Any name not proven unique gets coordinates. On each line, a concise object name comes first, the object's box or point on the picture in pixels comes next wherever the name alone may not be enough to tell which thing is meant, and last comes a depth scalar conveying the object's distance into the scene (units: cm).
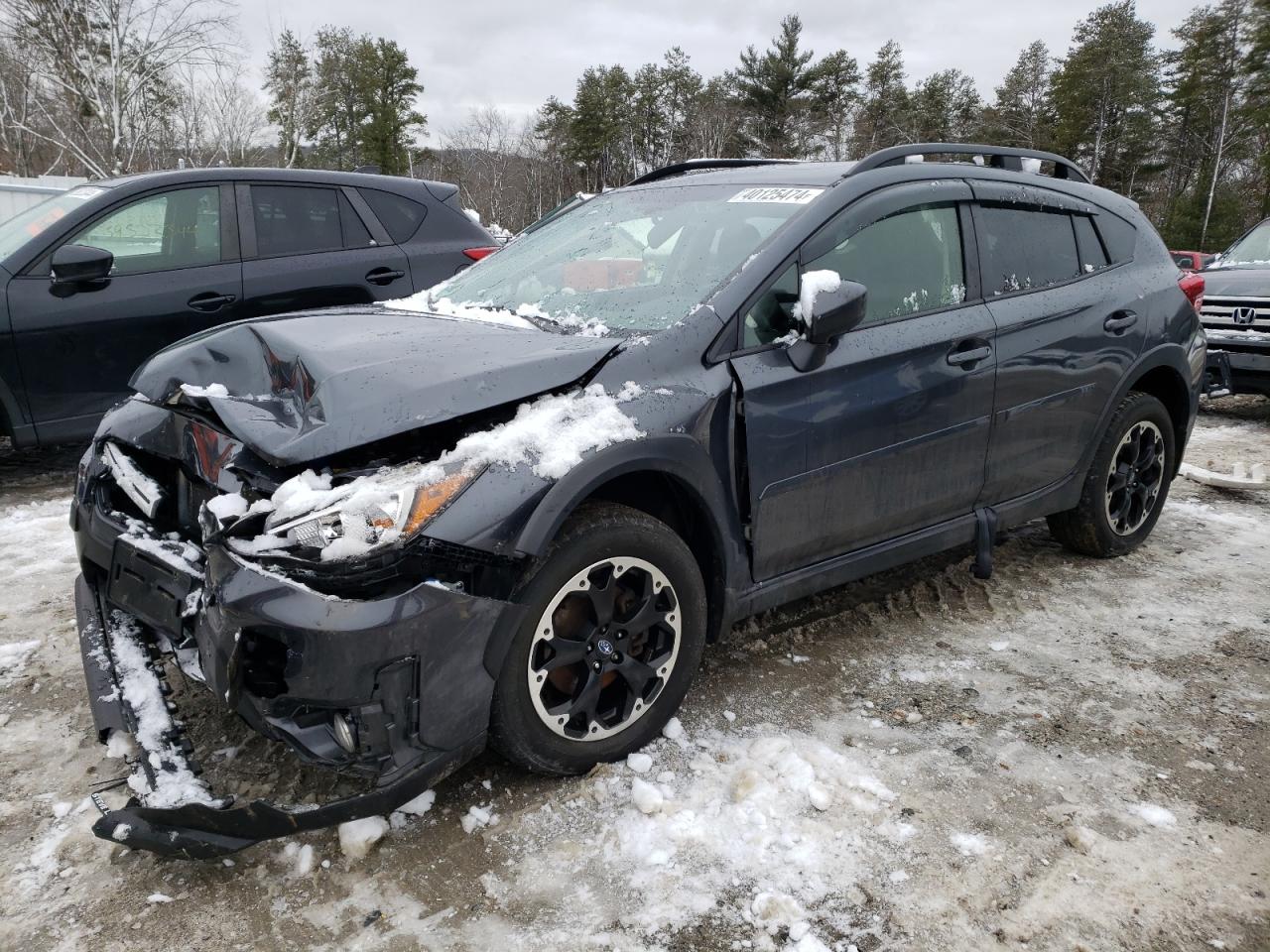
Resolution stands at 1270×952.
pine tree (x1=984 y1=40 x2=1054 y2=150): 4581
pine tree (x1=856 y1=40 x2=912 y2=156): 4912
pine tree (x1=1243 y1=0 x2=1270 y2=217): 3444
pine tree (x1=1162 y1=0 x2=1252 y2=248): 3859
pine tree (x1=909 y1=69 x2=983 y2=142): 4869
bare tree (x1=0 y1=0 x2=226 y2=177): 2181
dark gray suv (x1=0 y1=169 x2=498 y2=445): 486
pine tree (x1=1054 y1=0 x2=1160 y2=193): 4019
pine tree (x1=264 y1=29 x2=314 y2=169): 3309
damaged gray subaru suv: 206
